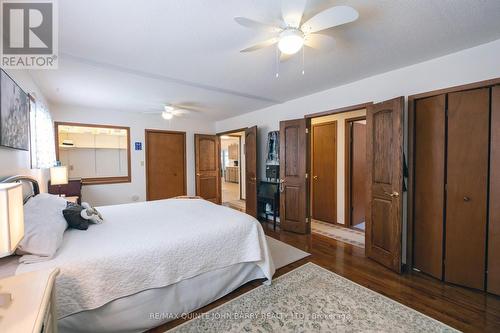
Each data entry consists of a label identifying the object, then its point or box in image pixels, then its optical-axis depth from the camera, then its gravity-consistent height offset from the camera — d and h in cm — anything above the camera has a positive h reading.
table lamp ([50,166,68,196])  307 -19
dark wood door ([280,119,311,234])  371 -27
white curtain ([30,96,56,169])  260 +34
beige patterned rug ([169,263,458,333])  169 -127
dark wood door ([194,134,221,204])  569 -14
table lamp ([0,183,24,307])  80 -22
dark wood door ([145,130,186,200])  511 -6
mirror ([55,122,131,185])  475 +20
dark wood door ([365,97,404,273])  245 -25
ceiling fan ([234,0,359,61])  136 +95
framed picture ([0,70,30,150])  169 +42
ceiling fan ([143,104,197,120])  405 +99
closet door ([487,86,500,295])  200 -38
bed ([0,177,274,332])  142 -80
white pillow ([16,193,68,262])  139 -47
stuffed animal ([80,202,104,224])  198 -49
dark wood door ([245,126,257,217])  453 -17
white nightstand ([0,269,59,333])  76 -56
